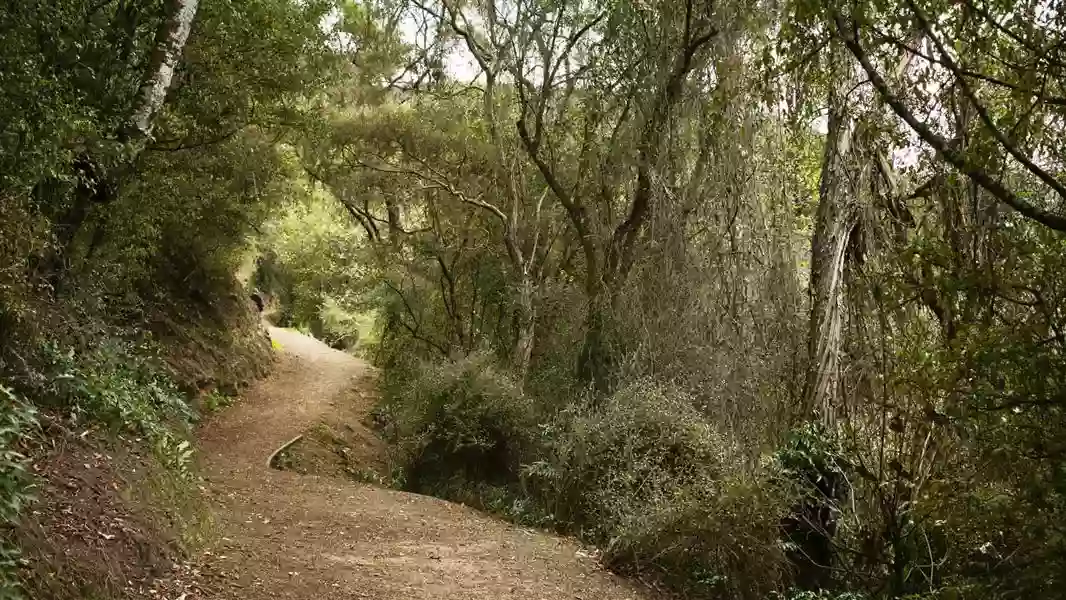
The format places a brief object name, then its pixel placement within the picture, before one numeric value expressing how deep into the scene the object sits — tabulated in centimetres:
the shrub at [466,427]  1232
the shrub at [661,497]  727
